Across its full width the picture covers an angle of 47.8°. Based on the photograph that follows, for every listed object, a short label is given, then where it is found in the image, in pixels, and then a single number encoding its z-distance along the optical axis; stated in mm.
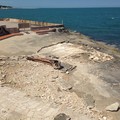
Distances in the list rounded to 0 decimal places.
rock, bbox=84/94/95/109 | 8047
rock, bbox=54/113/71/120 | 7138
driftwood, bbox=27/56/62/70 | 10888
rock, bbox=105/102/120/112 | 7835
